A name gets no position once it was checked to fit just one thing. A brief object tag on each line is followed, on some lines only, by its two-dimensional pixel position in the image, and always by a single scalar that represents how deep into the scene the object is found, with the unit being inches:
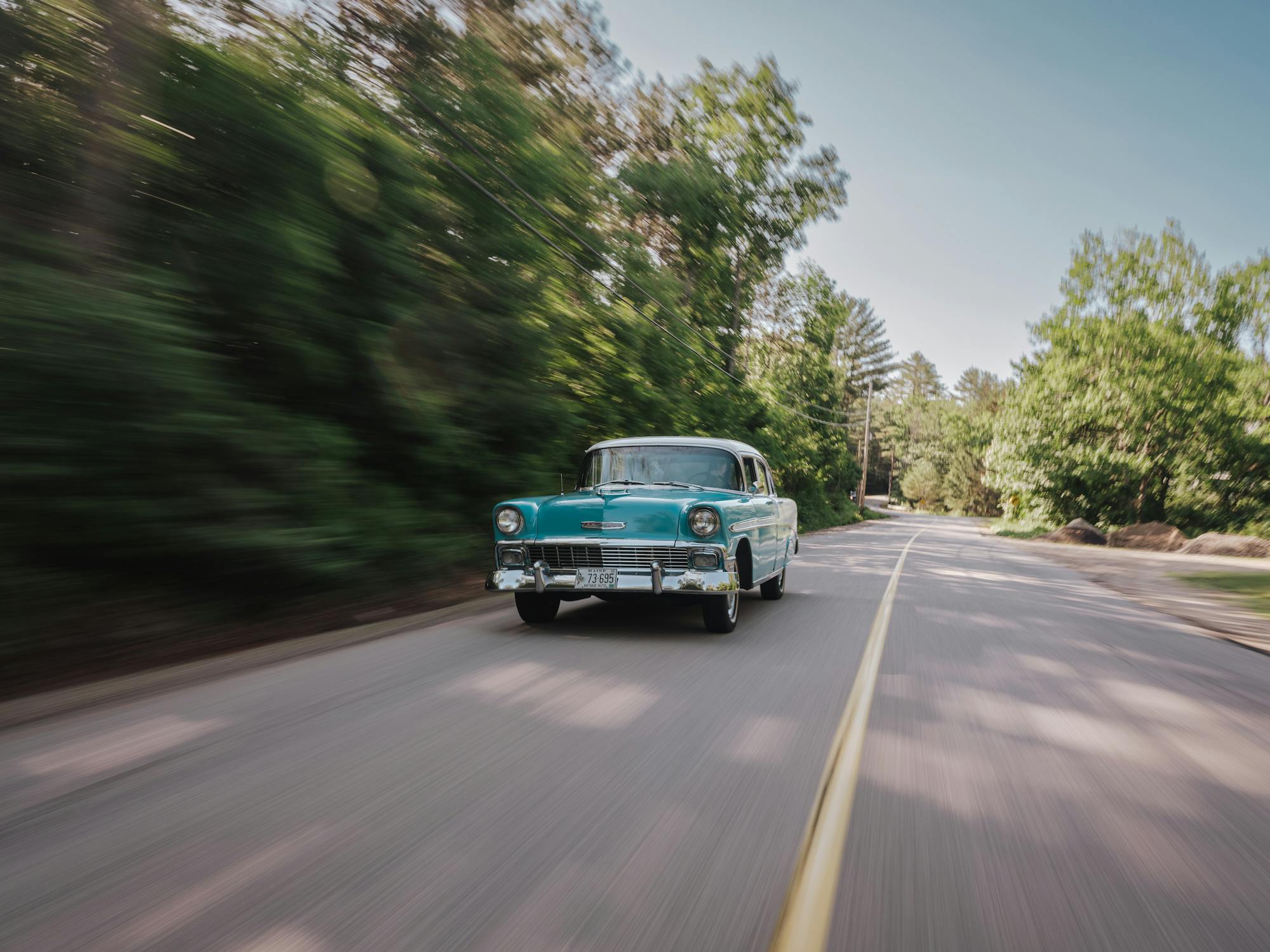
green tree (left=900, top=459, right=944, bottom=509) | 3533.5
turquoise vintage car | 258.2
